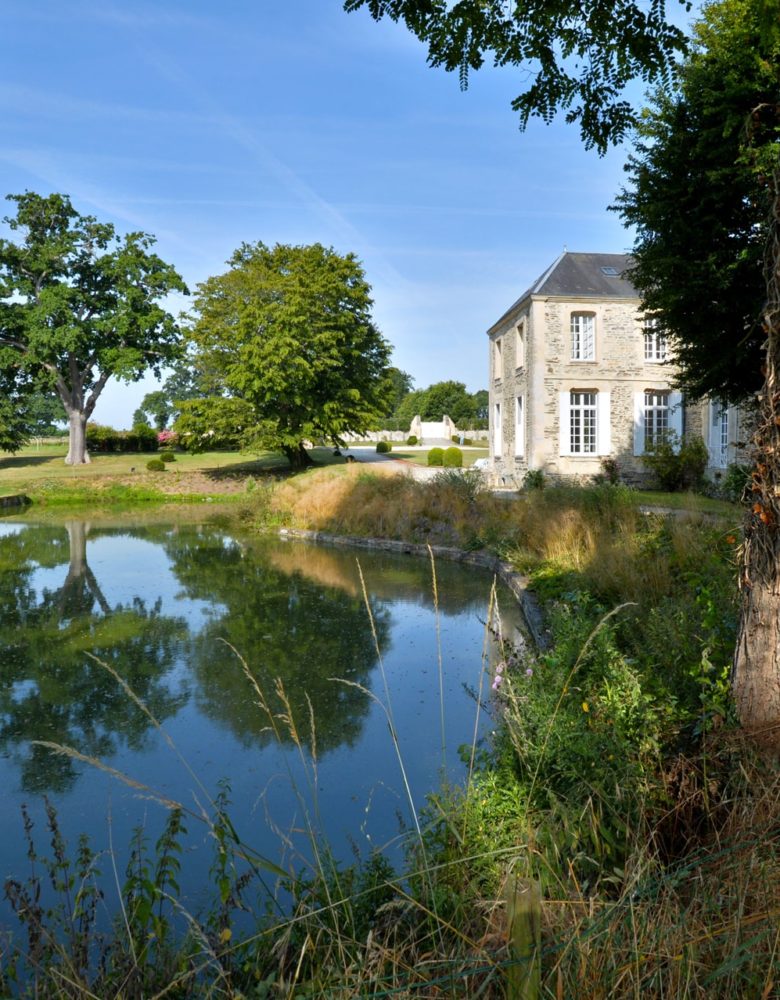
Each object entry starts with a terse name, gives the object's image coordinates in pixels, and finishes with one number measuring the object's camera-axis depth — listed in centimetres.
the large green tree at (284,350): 2570
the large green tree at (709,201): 834
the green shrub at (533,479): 1914
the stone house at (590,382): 2130
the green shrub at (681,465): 1858
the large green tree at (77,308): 2956
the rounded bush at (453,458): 3120
